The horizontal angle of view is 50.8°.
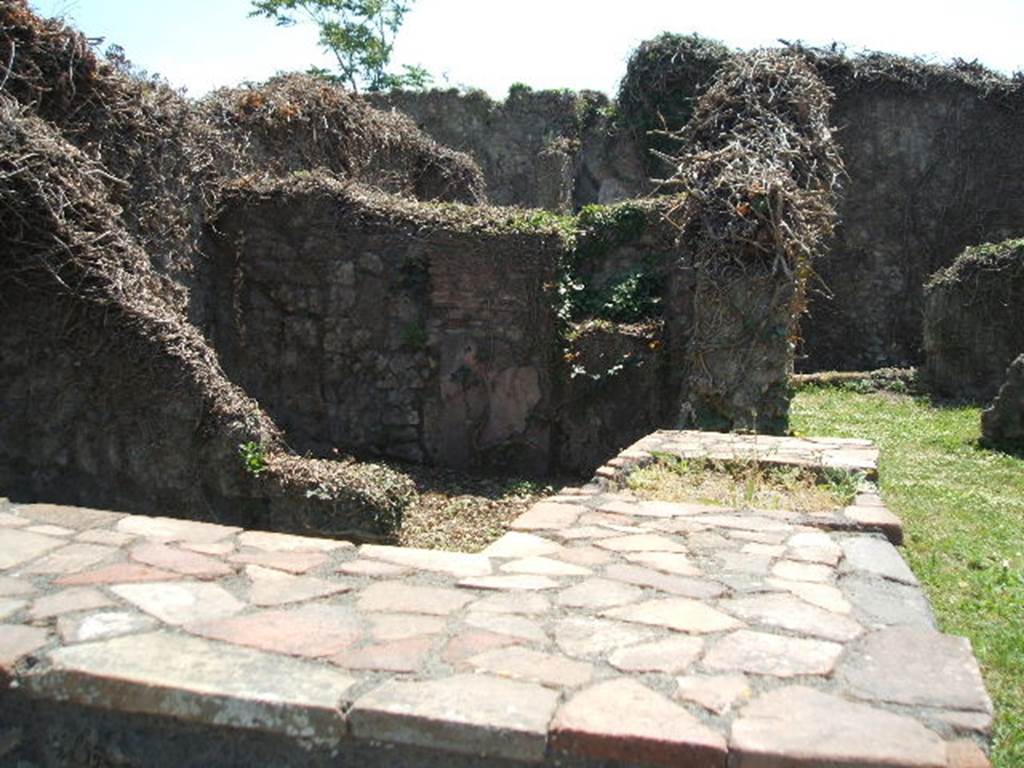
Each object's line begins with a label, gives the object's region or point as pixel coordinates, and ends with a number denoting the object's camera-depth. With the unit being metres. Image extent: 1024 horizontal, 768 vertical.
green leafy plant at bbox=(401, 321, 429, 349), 8.23
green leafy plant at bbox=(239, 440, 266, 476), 5.55
